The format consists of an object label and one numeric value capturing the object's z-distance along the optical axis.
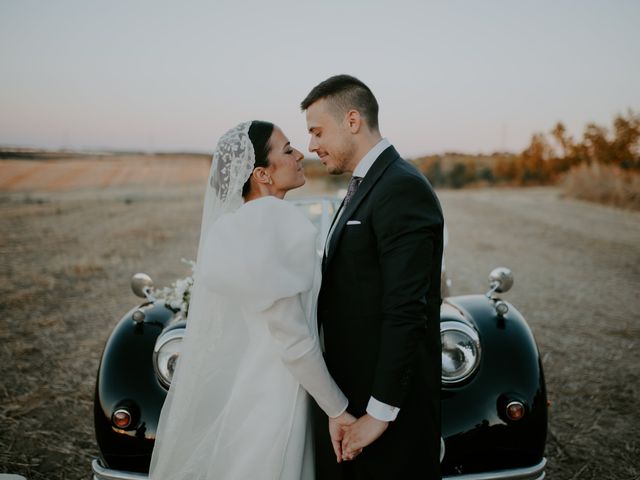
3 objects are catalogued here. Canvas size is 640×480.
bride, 1.60
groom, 1.55
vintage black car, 2.31
